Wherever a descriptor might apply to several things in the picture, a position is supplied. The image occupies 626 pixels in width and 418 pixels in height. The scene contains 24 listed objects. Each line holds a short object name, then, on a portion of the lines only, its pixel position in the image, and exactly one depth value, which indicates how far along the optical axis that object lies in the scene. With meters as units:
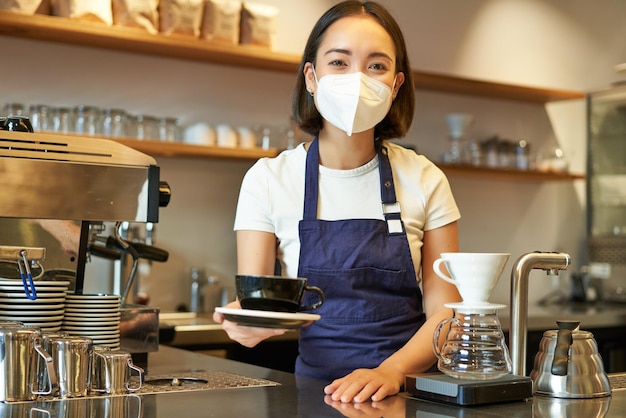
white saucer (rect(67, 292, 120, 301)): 2.01
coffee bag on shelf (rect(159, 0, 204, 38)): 3.89
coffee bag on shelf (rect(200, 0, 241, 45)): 4.02
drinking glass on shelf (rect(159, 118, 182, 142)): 3.95
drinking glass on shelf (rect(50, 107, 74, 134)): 3.67
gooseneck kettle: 1.77
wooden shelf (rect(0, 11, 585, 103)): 3.60
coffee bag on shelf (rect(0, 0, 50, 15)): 3.54
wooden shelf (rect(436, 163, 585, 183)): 4.77
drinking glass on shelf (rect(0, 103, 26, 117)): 3.56
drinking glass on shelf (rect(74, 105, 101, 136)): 3.71
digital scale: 1.64
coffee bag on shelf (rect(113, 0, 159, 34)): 3.78
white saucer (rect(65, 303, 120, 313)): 2.01
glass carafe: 1.67
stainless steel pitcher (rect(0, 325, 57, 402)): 1.66
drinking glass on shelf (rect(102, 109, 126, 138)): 3.78
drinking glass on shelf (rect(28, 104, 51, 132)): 3.64
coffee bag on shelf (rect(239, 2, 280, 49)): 4.10
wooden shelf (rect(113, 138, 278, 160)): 3.79
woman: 2.13
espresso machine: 1.94
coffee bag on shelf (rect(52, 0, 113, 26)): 3.66
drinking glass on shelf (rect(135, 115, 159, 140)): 3.88
